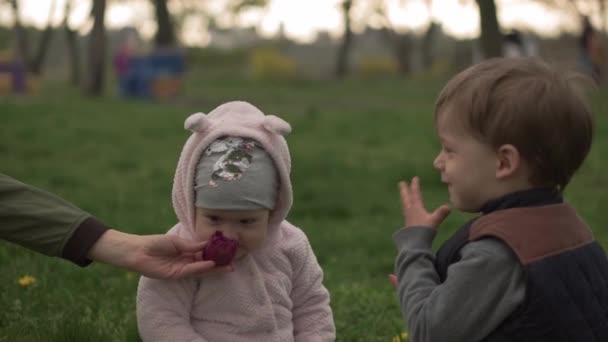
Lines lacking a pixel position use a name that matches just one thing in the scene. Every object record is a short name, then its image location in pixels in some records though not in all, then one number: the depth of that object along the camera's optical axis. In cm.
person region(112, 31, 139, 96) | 2166
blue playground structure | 2139
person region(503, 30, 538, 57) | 1734
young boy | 262
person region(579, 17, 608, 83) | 2220
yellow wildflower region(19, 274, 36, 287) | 470
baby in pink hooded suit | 308
